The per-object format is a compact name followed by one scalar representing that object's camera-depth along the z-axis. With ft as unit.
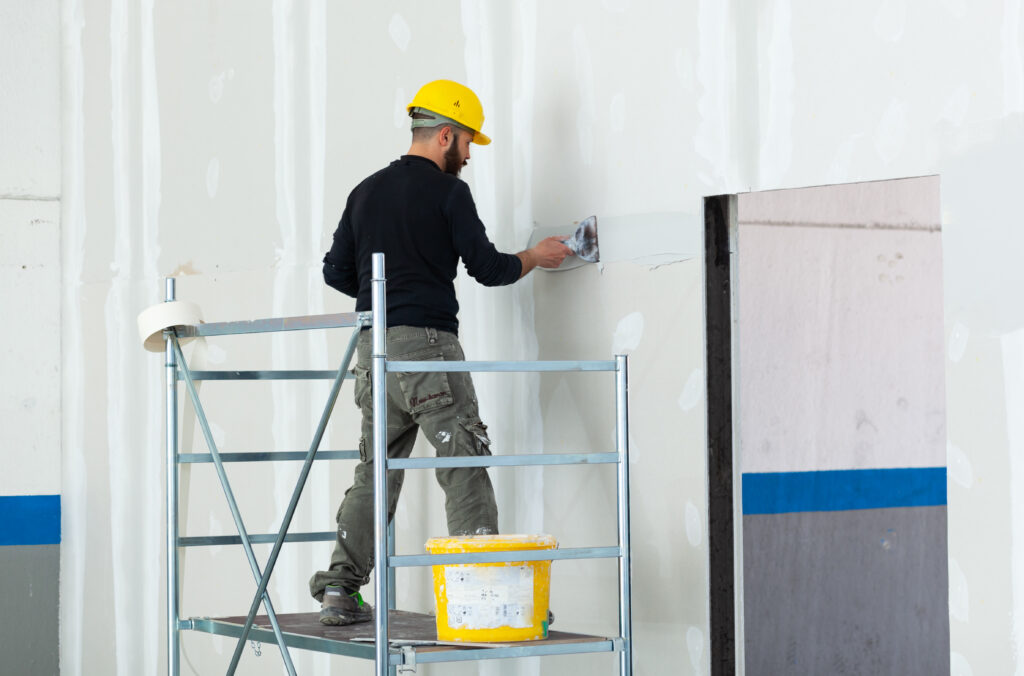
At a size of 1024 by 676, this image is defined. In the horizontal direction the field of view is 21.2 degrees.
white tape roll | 26.76
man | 24.97
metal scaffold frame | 21.88
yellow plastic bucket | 22.51
